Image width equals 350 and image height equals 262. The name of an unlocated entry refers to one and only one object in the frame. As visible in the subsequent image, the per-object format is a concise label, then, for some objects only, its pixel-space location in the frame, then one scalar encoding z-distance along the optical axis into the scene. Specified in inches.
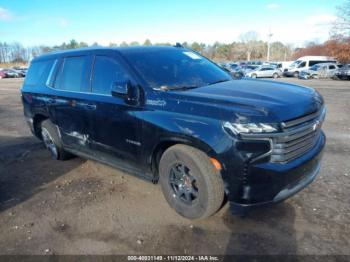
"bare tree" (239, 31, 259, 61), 3900.1
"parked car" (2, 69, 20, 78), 2003.0
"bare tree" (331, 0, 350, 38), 1627.8
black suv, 119.7
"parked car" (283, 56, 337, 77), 1481.2
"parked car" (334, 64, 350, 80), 1218.1
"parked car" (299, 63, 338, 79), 1337.4
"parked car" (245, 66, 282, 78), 1419.8
